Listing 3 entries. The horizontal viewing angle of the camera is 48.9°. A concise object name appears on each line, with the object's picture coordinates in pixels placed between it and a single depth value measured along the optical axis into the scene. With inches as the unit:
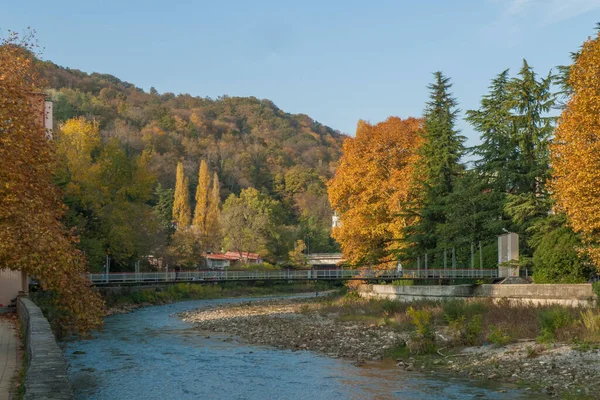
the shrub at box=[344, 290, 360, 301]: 2017.0
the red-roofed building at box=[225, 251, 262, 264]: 3472.9
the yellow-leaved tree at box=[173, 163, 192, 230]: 3316.9
